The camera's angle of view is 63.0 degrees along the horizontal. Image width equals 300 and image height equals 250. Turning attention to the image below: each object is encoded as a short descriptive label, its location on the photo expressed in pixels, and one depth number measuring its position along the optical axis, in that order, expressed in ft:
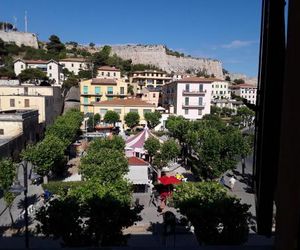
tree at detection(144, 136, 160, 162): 62.75
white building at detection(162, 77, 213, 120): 132.31
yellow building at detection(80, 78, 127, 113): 135.28
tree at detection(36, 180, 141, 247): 22.87
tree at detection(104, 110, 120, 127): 118.91
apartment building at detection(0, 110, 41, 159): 60.38
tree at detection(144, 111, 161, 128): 121.82
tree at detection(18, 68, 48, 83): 164.27
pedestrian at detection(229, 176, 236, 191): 53.51
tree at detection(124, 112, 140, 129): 119.91
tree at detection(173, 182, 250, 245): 23.69
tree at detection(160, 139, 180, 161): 59.99
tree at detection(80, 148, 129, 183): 43.80
